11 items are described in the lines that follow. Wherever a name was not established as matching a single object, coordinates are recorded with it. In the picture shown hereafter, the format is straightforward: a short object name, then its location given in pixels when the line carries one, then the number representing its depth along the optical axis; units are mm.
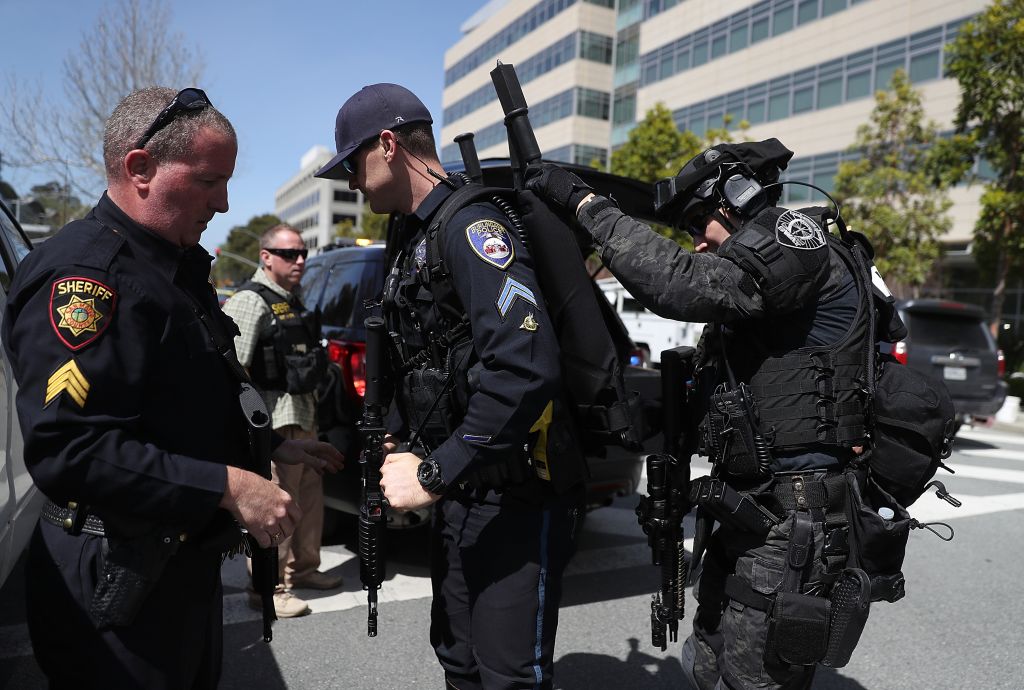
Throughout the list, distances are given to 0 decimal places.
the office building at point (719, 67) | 25281
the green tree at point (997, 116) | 13305
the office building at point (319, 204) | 93250
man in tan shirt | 4020
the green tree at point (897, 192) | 17938
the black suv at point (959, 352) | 9305
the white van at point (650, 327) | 14945
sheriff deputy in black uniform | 1508
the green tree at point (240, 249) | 92625
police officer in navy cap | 1818
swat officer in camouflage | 2125
